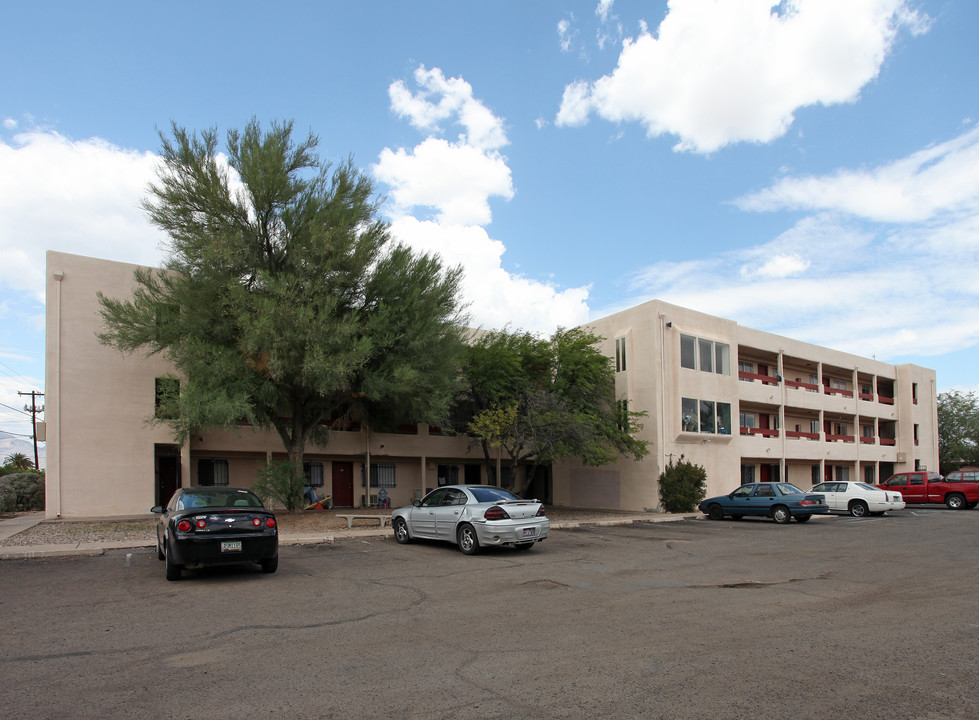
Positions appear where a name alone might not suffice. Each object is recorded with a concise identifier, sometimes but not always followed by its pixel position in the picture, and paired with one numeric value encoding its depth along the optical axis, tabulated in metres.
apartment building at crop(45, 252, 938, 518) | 22.47
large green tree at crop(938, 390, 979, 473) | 55.56
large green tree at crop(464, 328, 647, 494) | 26.14
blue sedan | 23.20
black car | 10.42
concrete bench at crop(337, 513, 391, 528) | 19.28
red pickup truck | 29.88
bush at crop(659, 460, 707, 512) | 28.61
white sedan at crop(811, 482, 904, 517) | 26.19
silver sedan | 13.73
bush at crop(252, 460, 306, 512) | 22.20
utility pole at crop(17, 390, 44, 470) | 50.19
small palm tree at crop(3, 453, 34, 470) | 42.53
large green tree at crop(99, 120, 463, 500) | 19.36
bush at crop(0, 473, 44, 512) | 27.23
